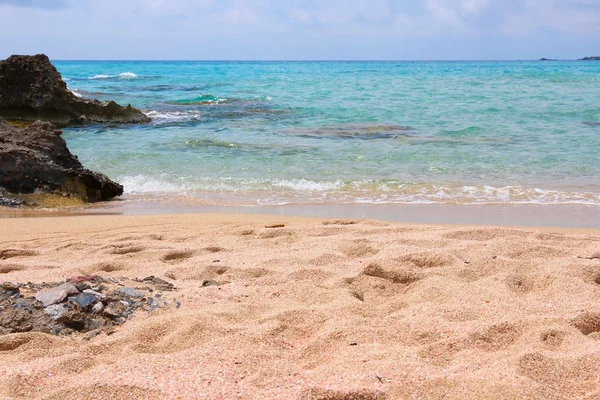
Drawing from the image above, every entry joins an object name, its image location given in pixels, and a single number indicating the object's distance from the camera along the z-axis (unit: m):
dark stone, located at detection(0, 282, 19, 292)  3.54
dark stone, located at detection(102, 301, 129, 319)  3.34
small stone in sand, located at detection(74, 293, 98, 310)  3.39
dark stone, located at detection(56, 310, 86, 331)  3.23
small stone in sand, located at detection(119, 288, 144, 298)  3.60
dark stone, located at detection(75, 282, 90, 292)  3.58
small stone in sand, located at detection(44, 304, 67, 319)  3.28
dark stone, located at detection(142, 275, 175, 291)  3.83
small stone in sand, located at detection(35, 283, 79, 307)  3.41
